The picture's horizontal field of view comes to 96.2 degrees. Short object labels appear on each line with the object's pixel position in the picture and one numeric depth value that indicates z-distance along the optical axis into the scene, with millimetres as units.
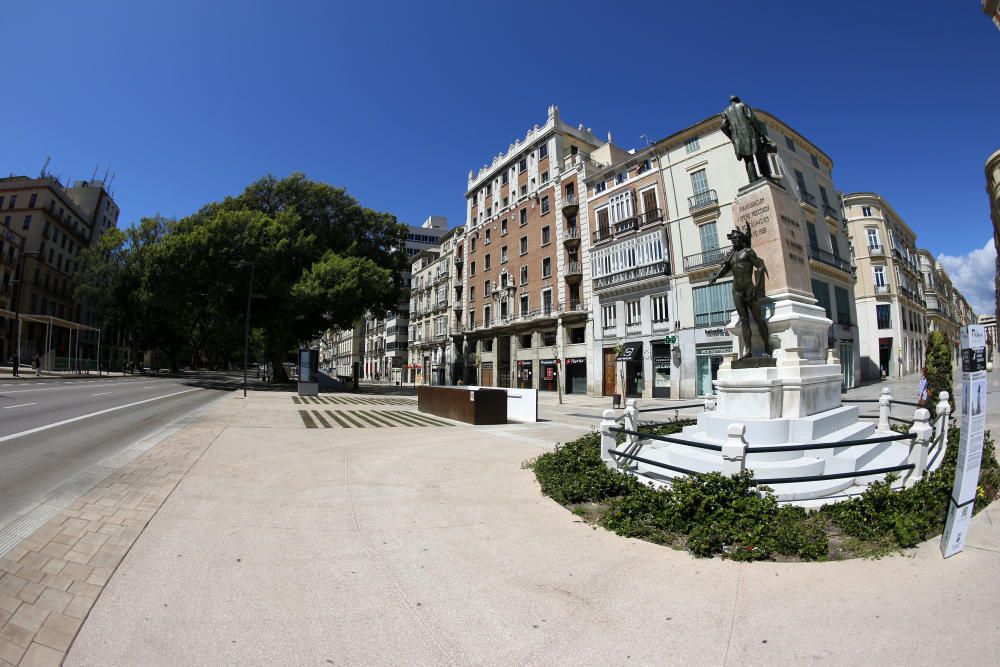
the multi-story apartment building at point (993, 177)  25375
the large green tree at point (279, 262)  30859
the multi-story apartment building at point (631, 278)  30047
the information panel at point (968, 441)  3465
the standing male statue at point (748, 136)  9039
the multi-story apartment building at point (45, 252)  52375
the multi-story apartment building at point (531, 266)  36438
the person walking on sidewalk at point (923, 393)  11797
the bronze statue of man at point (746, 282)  7617
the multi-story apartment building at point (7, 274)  47219
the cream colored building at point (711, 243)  26969
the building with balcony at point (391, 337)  69750
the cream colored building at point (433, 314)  53375
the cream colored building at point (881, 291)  36969
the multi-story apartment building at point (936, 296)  49250
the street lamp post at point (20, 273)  49375
